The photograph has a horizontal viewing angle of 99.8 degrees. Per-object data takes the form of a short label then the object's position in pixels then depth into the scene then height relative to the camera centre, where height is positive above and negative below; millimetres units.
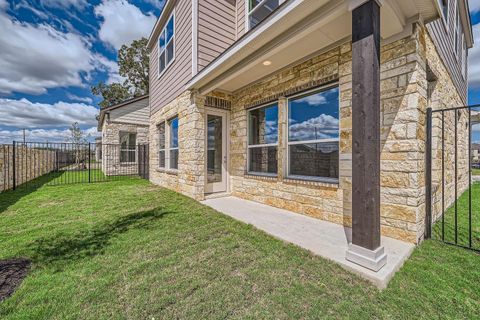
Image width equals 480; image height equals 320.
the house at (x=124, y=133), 11320 +1476
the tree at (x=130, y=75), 18625 +7879
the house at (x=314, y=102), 2105 +1047
